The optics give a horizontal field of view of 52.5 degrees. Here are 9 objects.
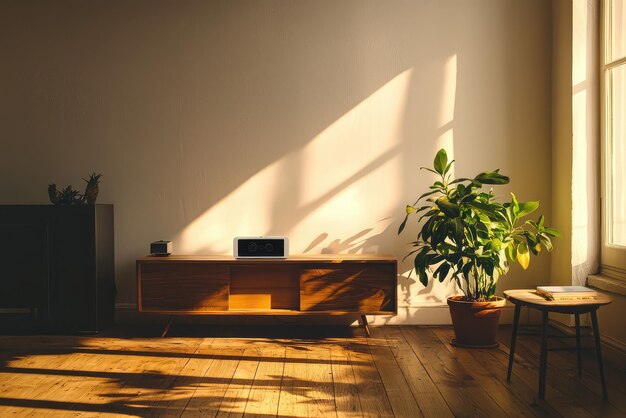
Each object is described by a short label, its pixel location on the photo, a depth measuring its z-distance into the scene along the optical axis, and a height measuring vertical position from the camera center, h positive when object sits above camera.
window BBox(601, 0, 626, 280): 3.55 +0.40
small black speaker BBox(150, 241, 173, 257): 4.16 -0.25
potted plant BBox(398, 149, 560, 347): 3.66 -0.22
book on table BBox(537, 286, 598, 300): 2.77 -0.37
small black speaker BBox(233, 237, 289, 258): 4.07 -0.24
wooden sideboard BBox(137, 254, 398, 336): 4.00 -0.49
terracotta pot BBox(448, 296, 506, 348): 3.73 -0.68
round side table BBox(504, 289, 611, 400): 2.69 -0.43
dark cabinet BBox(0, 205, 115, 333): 4.05 -0.34
